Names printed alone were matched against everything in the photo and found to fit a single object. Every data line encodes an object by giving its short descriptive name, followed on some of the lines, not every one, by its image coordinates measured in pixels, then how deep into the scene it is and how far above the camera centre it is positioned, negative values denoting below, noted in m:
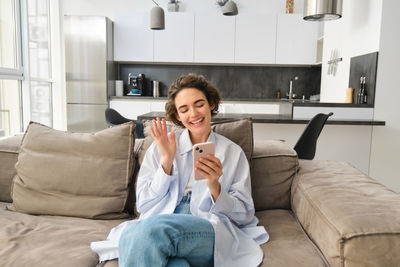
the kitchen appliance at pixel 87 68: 4.91 +0.30
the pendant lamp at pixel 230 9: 4.19 +1.02
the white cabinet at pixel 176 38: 5.18 +0.80
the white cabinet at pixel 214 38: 5.18 +0.81
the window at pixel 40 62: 4.40 +0.36
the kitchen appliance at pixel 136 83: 5.42 +0.11
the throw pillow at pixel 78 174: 1.61 -0.40
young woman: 1.10 -0.42
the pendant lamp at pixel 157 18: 3.92 +0.82
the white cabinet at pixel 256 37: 5.17 +0.83
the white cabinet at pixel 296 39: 5.12 +0.82
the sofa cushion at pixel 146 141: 1.70 -0.25
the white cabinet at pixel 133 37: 5.19 +0.79
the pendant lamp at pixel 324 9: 3.12 +0.78
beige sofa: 1.08 -0.48
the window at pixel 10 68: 3.71 +0.21
